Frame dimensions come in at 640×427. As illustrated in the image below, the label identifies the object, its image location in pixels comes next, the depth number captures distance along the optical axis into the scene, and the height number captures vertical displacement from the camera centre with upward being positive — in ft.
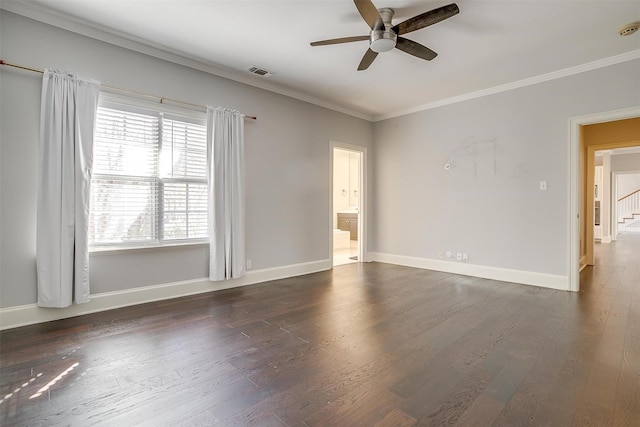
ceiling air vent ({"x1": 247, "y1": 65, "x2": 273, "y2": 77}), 13.07 +6.41
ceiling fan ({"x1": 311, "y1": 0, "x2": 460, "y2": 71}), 7.91 +5.44
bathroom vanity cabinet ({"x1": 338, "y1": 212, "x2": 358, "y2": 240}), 28.80 -0.97
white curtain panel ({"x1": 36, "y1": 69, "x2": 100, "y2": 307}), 9.26 +0.82
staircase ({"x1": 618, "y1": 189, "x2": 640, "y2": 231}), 40.29 +0.15
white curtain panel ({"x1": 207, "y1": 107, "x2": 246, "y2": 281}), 12.78 +0.88
